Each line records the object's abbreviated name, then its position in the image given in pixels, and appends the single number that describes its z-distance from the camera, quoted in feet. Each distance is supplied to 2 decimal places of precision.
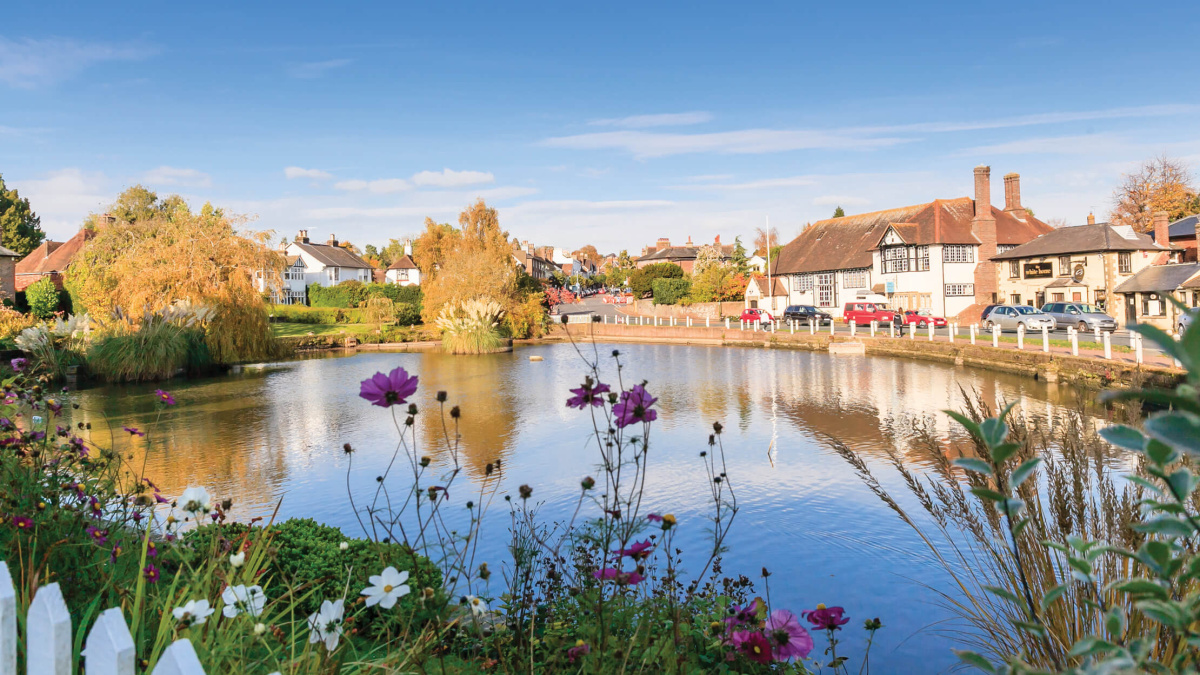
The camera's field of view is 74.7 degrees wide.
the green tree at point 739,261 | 236.65
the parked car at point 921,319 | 132.26
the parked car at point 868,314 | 135.54
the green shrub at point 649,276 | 256.93
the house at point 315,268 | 244.42
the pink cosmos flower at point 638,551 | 10.55
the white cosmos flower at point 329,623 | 7.61
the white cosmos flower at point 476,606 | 9.51
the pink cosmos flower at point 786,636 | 10.09
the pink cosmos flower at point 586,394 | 10.22
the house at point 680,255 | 394.48
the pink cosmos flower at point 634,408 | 10.17
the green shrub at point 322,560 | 14.90
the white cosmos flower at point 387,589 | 7.80
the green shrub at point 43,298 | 138.21
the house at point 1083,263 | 132.67
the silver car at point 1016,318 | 111.96
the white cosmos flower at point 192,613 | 7.20
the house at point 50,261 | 186.29
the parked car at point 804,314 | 156.15
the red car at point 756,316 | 146.78
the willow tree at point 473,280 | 134.00
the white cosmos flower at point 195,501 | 9.66
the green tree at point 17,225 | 228.63
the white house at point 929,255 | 157.07
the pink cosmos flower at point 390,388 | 9.26
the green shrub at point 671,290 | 217.56
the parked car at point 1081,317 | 109.09
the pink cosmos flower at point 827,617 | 11.10
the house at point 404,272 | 302.86
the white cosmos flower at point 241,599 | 8.11
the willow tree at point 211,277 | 93.74
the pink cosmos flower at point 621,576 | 9.91
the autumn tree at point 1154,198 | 193.88
